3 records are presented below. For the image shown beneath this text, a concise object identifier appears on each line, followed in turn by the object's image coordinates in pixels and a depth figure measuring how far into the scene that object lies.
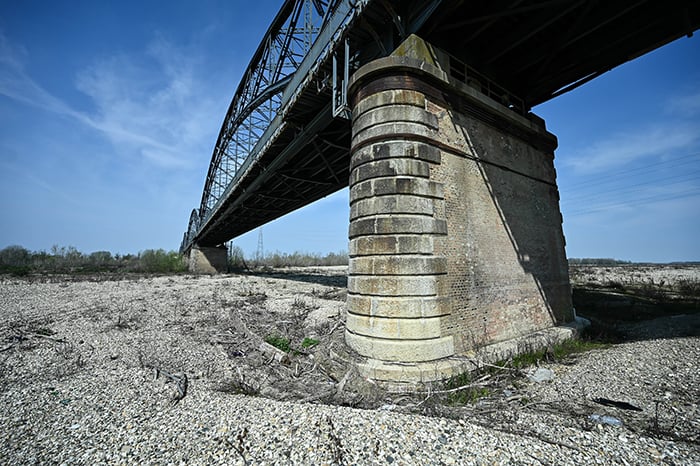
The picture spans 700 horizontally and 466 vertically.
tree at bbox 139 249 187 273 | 43.66
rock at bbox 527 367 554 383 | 6.12
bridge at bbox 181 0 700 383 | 6.04
